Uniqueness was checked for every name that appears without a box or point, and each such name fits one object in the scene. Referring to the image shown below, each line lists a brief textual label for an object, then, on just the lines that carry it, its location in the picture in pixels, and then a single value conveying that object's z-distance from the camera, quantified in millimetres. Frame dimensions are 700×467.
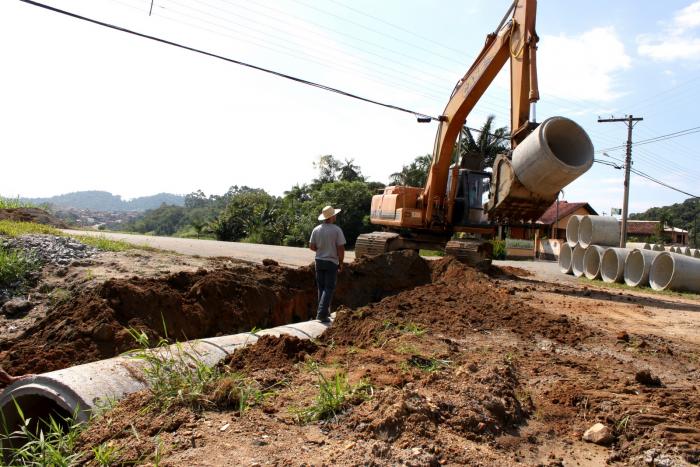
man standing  7738
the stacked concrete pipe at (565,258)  18500
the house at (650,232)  50256
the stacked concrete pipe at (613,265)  15922
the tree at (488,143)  36500
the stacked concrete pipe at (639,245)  21766
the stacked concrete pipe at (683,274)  14602
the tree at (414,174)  38969
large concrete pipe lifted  9516
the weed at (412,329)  6236
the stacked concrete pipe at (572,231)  18247
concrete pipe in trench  3785
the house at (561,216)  46197
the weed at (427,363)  4852
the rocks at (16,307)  8594
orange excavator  9914
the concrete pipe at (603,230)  17062
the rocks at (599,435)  3766
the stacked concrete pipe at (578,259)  17844
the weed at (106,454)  3027
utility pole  28481
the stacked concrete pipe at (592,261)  16781
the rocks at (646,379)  4902
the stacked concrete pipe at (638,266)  15234
